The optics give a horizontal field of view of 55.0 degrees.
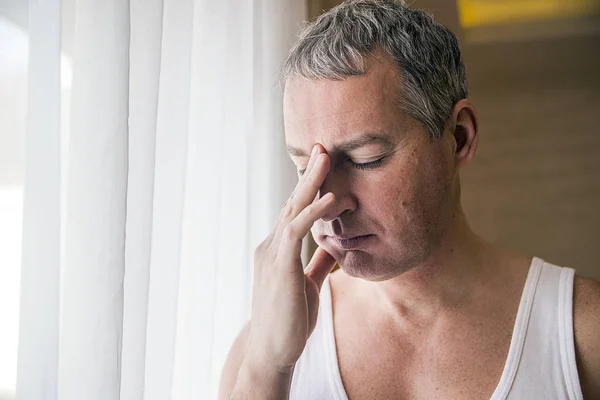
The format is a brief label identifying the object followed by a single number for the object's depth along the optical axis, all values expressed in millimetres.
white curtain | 749
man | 919
